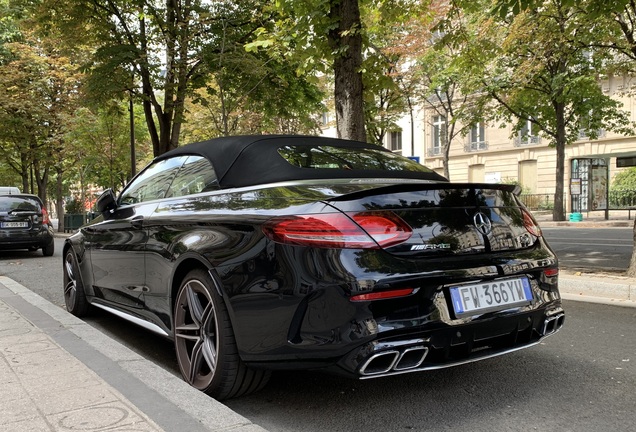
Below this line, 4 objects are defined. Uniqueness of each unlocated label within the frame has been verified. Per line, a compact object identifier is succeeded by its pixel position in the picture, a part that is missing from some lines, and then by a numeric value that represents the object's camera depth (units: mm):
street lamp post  22406
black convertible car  2512
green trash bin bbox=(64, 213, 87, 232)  33062
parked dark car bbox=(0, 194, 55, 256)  12367
